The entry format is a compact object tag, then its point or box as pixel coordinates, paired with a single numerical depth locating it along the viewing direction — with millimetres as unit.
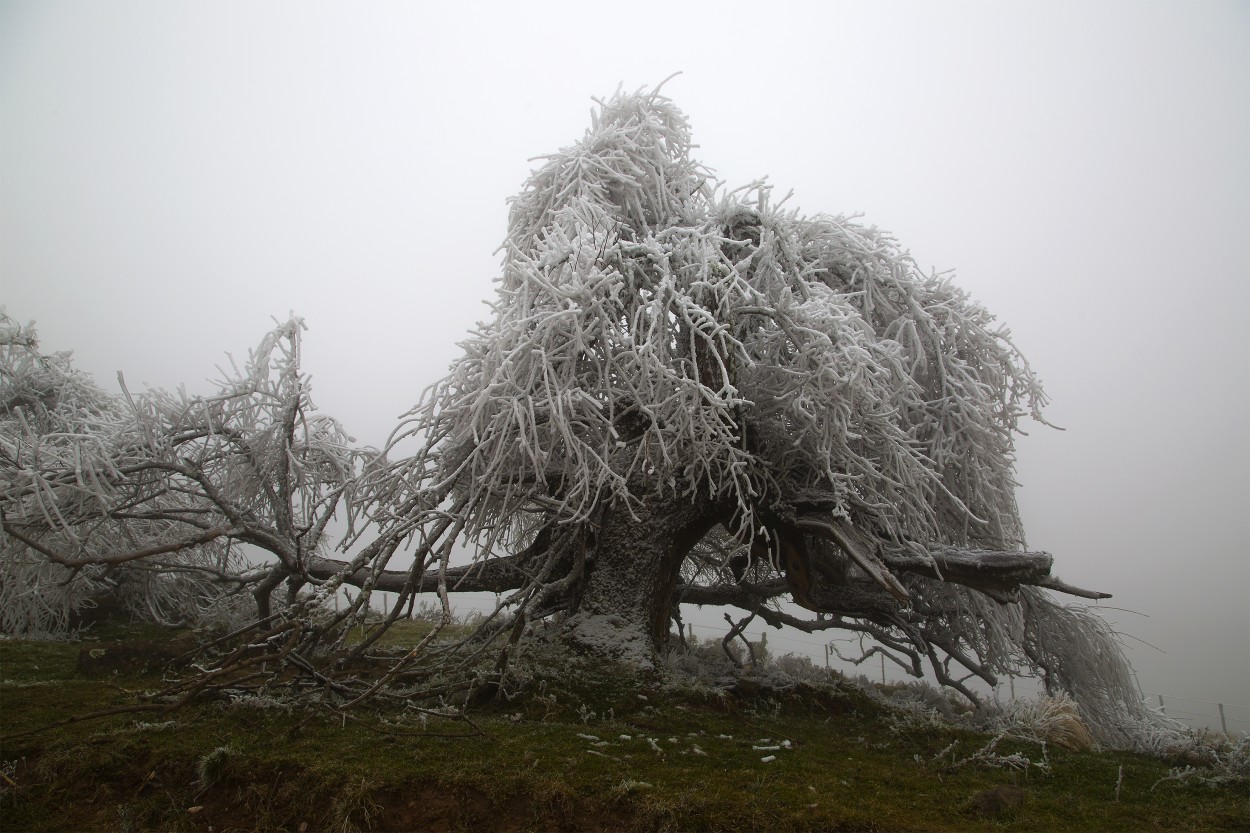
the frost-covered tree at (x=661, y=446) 4957
